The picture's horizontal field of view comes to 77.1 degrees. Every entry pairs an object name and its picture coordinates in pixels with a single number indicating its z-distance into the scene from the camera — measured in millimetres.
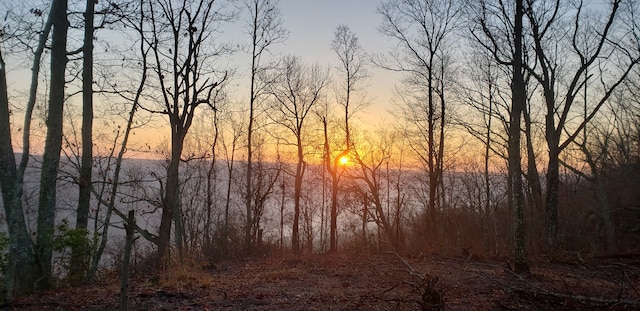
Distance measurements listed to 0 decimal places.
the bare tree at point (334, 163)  20234
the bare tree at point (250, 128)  18500
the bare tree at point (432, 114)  16641
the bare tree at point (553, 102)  12742
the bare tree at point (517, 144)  9148
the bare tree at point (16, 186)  6438
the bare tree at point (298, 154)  20453
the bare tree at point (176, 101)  11812
